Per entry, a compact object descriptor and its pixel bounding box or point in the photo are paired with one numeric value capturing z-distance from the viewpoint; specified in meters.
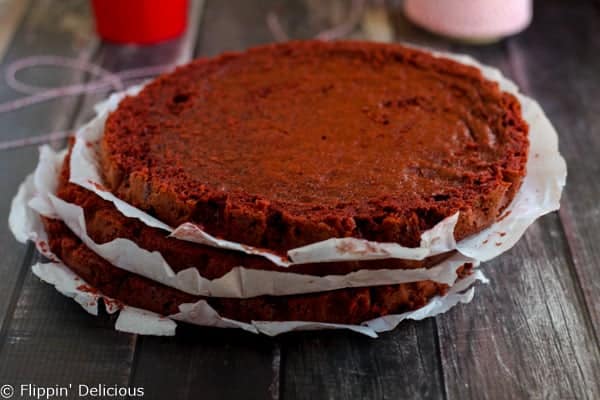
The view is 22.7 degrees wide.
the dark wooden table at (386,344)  0.76
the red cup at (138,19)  1.04
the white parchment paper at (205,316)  0.77
